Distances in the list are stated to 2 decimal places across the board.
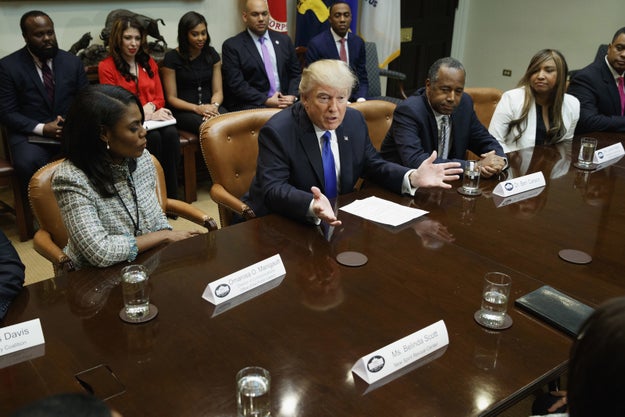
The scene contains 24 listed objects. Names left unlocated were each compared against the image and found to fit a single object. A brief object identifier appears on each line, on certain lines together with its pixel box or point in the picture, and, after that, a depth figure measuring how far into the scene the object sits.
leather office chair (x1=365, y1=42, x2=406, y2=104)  5.29
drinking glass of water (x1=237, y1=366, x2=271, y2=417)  1.01
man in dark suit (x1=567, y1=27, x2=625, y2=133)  3.49
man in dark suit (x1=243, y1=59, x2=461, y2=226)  2.12
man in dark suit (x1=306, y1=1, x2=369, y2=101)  4.79
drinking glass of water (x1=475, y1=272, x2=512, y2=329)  1.34
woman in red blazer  3.84
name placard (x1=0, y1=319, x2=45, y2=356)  1.20
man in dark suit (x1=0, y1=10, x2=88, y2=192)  3.41
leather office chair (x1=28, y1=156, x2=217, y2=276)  1.92
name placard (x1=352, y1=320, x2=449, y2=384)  1.14
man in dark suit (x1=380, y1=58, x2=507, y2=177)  2.52
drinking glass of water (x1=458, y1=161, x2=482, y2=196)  2.20
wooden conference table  1.10
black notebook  1.33
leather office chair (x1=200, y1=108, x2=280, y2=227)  2.50
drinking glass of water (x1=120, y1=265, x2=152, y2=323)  1.32
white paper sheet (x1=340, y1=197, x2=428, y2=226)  1.92
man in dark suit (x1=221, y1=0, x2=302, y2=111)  4.39
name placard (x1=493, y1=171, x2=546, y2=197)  2.21
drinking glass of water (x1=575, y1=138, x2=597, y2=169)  2.53
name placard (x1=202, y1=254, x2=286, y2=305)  1.41
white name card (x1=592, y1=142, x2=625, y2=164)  2.66
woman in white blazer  3.01
